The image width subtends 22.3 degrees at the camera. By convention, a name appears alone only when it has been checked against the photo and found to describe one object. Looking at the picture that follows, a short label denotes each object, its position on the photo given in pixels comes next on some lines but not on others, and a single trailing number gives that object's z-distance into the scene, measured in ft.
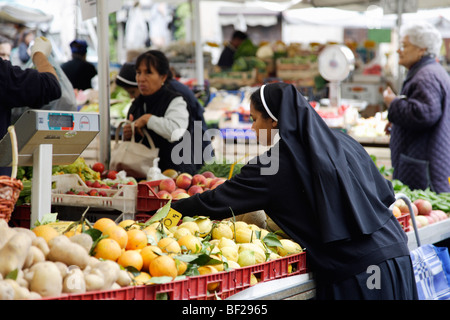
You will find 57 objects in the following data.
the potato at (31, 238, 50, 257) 12.89
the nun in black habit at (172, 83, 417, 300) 16.73
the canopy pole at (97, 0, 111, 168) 28.89
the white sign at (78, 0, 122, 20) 28.94
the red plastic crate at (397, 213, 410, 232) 22.72
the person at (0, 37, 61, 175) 21.63
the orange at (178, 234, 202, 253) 15.54
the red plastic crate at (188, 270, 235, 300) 14.01
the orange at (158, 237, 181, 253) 15.08
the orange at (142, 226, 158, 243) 15.87
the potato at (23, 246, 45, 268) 12.26
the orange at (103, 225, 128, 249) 14.69
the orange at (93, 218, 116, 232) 15.28
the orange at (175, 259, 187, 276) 14.31
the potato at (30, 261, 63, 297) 11.79
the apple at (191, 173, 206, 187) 24.71
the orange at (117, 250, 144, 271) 14.12
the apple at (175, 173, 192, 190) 24.46
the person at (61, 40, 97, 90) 47.61
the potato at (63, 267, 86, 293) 12.17
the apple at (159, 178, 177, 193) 23.66
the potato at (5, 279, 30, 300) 11.49
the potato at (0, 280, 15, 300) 11.14
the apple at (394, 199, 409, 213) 26.05
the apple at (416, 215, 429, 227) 26.31
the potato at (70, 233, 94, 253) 13.72
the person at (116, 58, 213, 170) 33.09
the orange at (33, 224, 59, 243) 14.23
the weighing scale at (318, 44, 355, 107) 42.93
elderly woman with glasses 32.79
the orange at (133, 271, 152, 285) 13.62
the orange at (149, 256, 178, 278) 13.92
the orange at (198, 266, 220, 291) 14.65
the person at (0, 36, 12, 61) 36.50
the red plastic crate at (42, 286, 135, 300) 12.06
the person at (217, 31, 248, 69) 70.13
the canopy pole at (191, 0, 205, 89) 50.37
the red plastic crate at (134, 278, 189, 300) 13.19
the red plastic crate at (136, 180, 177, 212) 21.80
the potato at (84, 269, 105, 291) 12.43
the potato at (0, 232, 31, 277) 11.81
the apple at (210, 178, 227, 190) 24.20
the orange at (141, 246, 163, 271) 14.52
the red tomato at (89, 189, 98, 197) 23.51
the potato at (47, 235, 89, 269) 12.87
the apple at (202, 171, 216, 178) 26.50
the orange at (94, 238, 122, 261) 14.04
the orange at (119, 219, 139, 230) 16.50
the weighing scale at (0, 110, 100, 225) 16.16
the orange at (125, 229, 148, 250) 15.10
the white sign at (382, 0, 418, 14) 50.70
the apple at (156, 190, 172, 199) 22.47
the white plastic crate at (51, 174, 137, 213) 22.21
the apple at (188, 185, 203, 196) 23.54
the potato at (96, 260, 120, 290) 12.71
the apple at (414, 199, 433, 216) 27.58
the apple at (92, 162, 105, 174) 28.66
